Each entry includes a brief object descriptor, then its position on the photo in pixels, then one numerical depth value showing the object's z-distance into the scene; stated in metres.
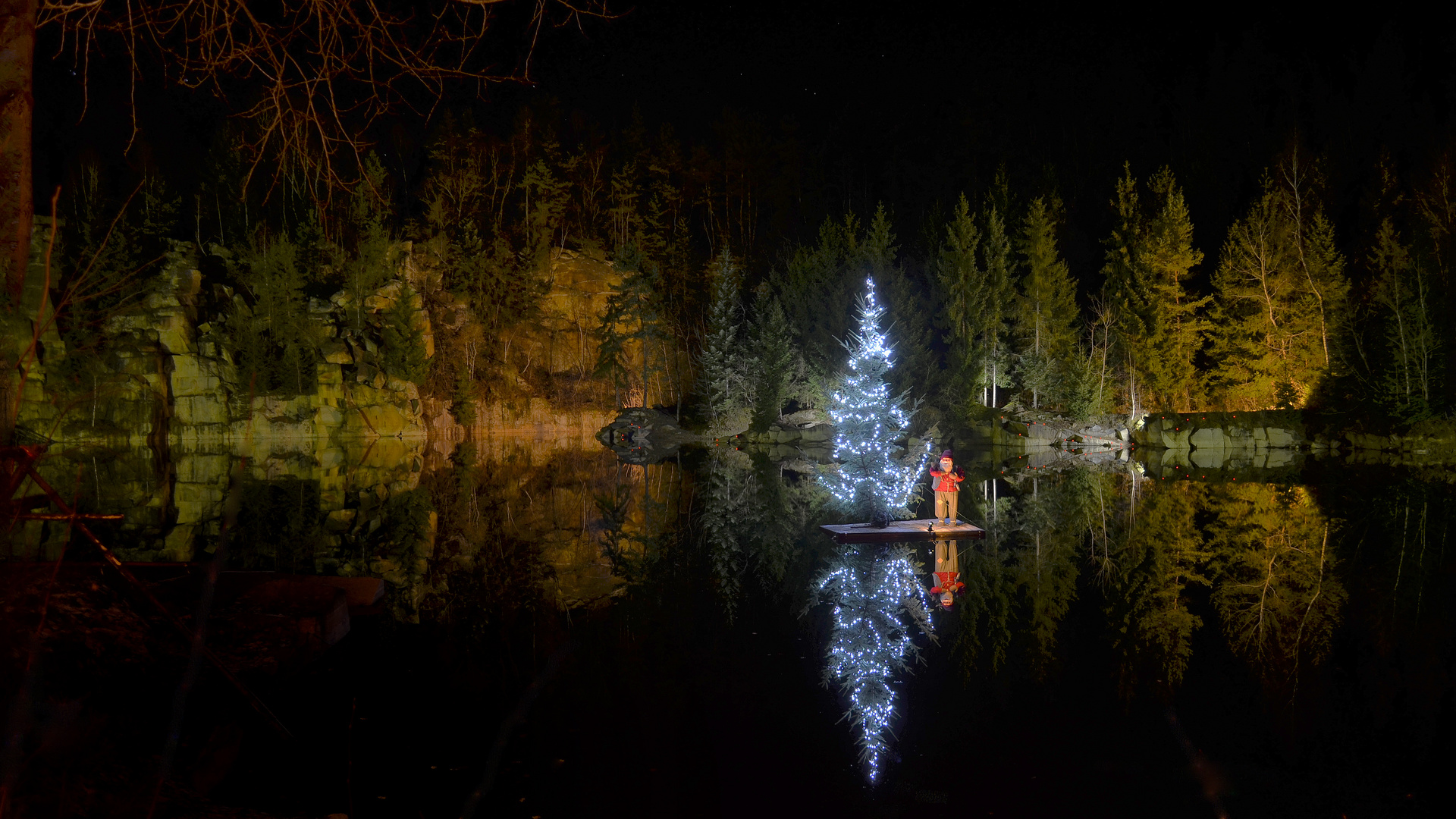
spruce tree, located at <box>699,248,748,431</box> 53.53
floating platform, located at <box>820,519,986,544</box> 15.90
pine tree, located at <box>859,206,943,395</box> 49.34
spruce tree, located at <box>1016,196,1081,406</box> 50.41
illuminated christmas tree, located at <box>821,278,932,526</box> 33.19
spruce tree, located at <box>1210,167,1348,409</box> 43.47
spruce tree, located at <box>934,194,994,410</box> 50.66
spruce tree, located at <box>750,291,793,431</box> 51.47
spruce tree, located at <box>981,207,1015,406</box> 51.47
